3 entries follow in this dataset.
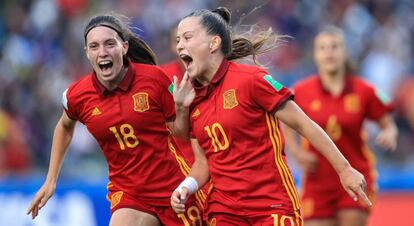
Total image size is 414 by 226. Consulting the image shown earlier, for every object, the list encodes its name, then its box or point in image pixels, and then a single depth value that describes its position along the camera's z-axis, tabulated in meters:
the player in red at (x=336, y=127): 20.20
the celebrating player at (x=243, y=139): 13.61
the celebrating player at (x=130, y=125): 14.72
